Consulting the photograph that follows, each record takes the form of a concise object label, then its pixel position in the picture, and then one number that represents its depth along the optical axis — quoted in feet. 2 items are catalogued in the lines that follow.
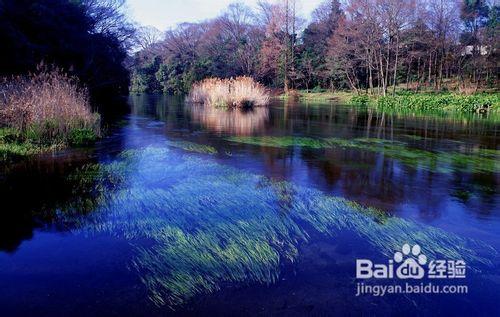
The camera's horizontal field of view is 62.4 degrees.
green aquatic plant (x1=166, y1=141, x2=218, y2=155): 29.96
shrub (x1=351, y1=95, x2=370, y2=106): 91.87
